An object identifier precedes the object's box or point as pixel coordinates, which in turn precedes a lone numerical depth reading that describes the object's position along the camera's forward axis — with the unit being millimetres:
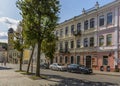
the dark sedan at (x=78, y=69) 12692
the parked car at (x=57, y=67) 16069
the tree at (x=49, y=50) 19725
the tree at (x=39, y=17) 8590
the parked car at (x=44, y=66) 19728
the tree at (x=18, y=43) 13244
